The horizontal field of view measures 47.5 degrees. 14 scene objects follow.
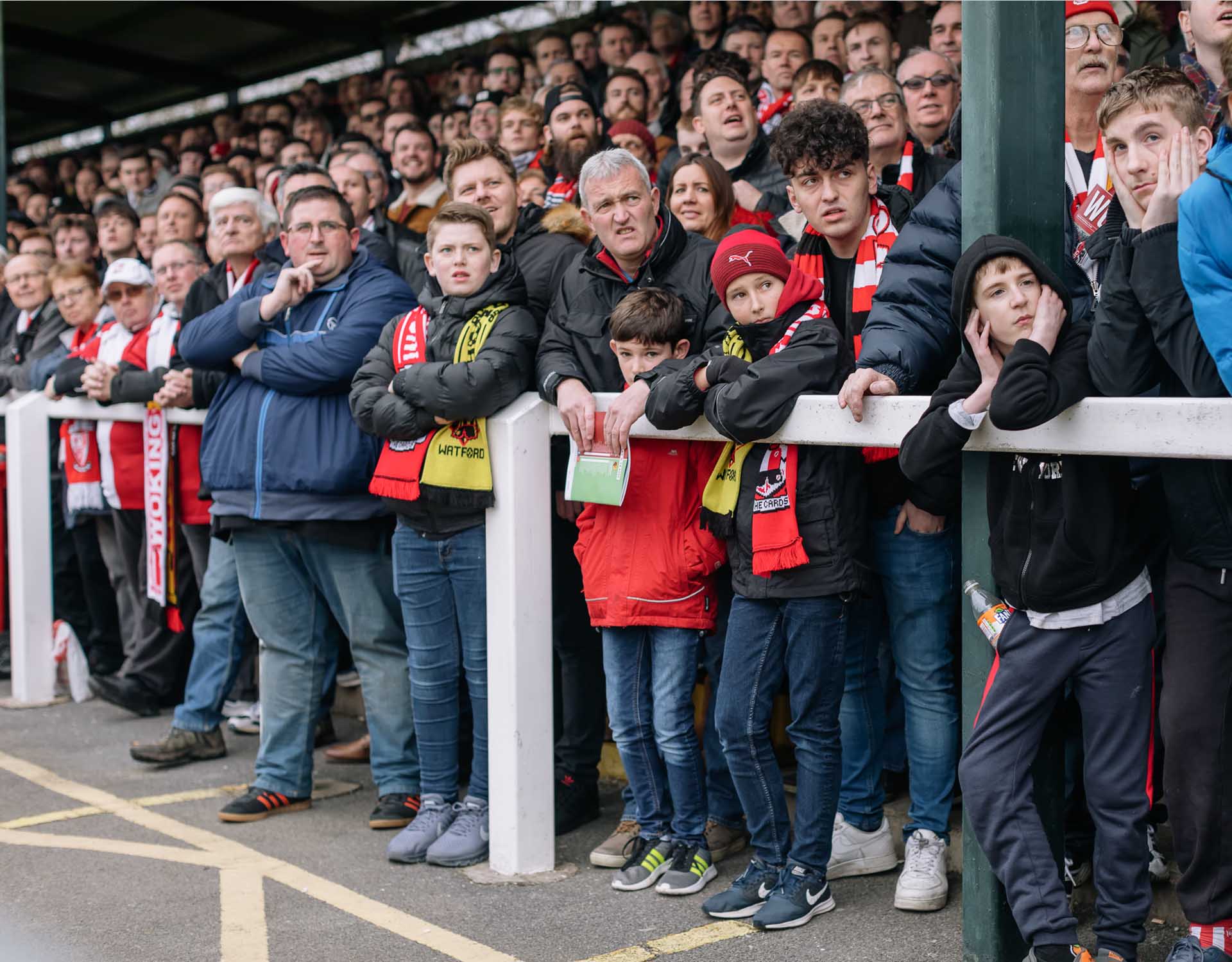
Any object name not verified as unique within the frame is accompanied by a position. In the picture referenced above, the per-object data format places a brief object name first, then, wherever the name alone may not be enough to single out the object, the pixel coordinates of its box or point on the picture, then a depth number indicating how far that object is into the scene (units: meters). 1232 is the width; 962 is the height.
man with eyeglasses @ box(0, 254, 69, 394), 7.19
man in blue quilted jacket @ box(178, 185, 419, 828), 4.56
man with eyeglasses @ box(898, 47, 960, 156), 4.68
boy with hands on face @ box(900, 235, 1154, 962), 2.84
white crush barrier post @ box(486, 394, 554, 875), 3.96
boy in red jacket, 3.76
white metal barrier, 3.27
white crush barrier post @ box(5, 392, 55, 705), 6.32
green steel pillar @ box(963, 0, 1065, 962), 2.94
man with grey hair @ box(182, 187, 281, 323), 5.30
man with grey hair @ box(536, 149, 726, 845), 3.90
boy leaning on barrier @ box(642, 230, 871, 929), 3.43
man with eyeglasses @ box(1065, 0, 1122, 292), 3.47
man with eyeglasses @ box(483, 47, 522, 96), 8.97
